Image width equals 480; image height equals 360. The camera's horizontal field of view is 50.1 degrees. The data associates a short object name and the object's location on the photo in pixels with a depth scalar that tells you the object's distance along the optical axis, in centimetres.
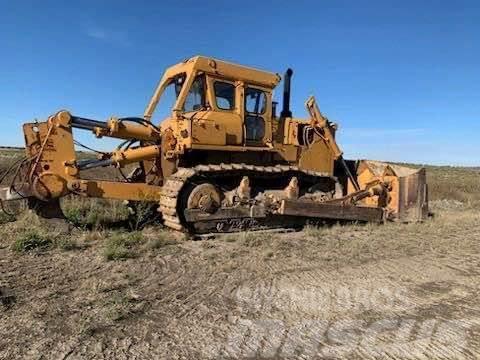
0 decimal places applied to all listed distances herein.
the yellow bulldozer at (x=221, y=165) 901
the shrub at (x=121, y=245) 732
